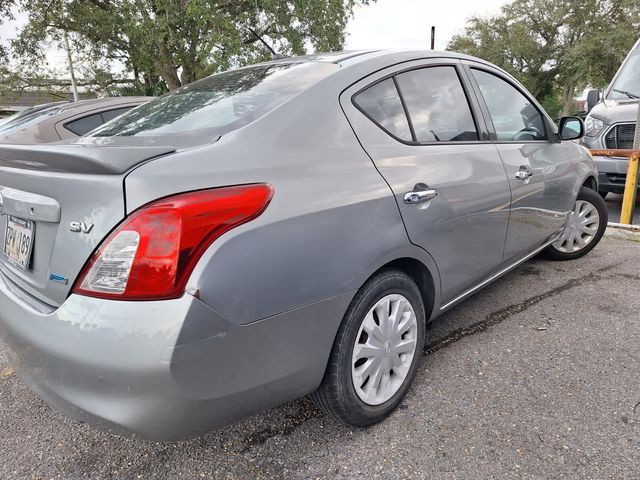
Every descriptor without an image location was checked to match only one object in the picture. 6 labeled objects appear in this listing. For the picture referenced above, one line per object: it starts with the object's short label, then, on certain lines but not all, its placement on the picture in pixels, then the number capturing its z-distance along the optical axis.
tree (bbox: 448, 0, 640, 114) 23.84
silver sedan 1.35
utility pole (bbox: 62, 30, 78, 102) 16.66
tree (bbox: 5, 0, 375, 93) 12.73
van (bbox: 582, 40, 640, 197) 5.86
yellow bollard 5.08
